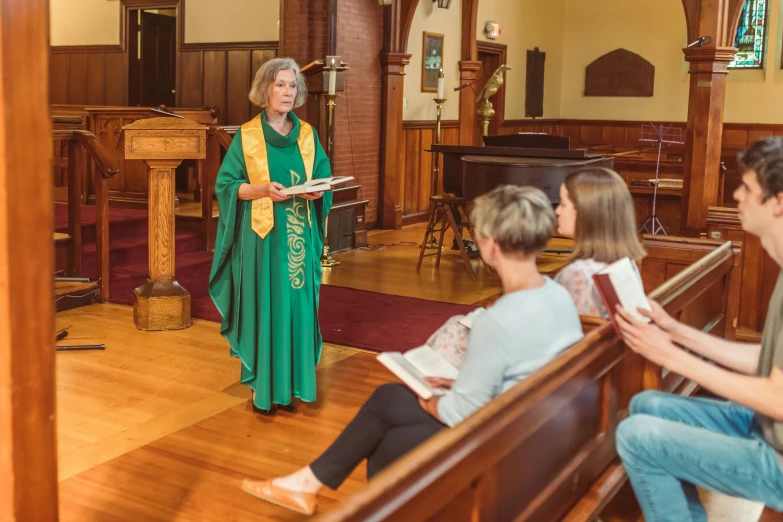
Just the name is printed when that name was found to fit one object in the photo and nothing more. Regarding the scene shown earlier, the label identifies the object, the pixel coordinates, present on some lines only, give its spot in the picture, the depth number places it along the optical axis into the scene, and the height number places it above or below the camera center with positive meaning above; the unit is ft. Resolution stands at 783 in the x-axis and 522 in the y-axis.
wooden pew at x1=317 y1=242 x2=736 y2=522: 5.68 -2.30
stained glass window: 44.39 +5.29
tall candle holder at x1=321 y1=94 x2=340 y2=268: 25.99 -0.17
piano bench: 25.69 -2.24
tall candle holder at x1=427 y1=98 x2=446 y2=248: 31.33 -1.11
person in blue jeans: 7.60 -2.44
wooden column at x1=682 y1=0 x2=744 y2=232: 30.81 +1.54
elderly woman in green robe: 13.70 -1.83
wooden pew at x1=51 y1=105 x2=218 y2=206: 29.22 -0.76
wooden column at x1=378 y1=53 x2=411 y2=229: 32.42 -0.12
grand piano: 23.72 -0.58
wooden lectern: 18.45 -1.68
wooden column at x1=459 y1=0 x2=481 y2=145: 37.86 +2.78
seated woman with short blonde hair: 7.68 -1.69
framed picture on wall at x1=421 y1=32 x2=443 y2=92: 35.68 +2.94
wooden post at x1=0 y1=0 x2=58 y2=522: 5.61 -0.92
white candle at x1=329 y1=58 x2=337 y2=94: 25.41 +1.49
